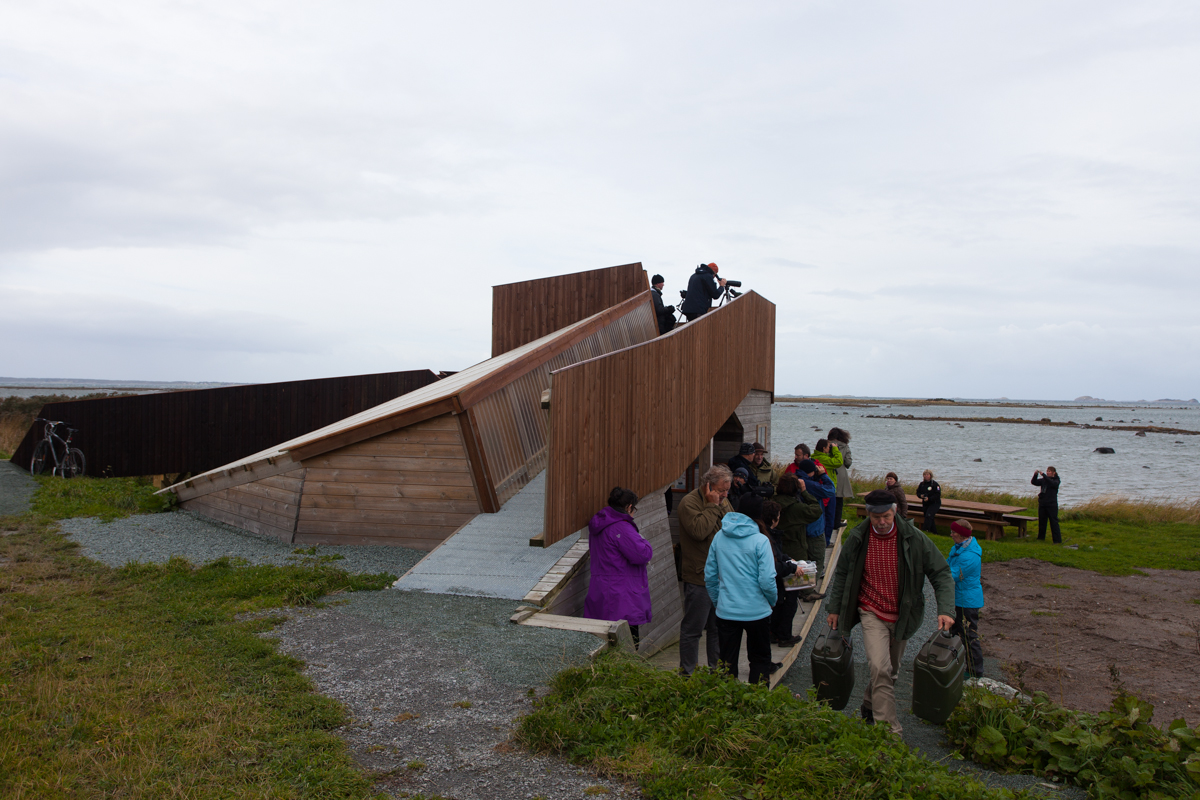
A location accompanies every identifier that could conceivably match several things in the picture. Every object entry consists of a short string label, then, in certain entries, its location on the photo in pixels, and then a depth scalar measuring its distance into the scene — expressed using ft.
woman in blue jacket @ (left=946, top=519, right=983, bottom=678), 22.53
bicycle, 46.41
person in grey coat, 38.36
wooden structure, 27.55
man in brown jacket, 18.58
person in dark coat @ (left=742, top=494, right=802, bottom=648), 17.35
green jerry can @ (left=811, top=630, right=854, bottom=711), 15.55
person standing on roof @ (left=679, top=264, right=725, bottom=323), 43.75
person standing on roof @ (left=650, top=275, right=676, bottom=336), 46.80
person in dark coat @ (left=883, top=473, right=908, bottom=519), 27.51
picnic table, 50.90
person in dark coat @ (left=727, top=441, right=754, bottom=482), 29.40
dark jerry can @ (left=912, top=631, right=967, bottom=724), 14.73
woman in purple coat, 20.02
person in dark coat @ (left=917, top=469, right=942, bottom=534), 49.47
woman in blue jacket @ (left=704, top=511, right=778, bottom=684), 16.42
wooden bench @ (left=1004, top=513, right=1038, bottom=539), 51.66
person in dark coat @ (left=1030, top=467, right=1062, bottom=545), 48.67
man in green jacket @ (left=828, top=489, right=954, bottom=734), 15.46
